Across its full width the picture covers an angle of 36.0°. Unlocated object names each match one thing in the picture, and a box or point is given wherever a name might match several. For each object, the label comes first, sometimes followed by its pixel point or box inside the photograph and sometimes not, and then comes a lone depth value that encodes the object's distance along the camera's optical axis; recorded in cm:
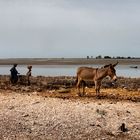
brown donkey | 1097
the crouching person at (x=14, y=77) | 1422
